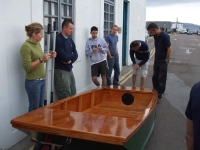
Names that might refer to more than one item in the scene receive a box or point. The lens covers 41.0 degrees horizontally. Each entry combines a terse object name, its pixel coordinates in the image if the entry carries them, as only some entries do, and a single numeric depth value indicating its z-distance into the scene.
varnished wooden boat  2.86
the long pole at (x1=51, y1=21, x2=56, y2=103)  4.31
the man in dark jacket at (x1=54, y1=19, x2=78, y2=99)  5.10
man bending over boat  6.61
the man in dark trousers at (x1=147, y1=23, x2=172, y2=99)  6.59
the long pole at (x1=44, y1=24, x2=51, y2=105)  4.18
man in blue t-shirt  7.70
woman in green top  4.02
